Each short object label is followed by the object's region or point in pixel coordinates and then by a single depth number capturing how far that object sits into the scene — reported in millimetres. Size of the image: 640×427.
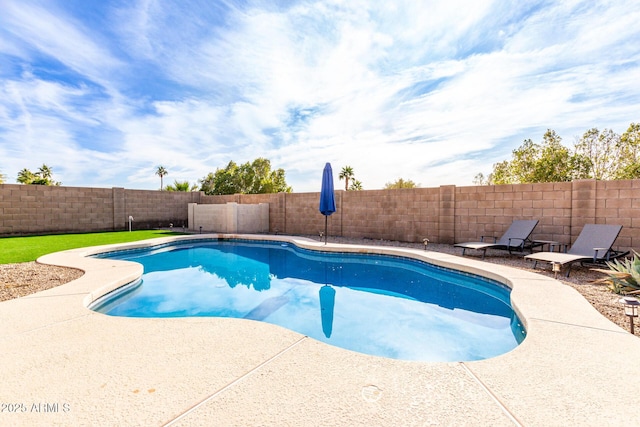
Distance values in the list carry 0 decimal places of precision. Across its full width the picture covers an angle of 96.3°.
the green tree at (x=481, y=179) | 47825
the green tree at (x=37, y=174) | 32156
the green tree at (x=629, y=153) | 22019
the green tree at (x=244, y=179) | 41094
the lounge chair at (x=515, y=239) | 7782
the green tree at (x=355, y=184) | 51750
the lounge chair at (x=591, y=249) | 6156
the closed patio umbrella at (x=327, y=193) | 10297
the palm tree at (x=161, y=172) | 55162
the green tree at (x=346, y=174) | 50281
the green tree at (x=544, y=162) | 27506
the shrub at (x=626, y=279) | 4590
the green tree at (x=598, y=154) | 25839
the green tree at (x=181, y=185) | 26891
